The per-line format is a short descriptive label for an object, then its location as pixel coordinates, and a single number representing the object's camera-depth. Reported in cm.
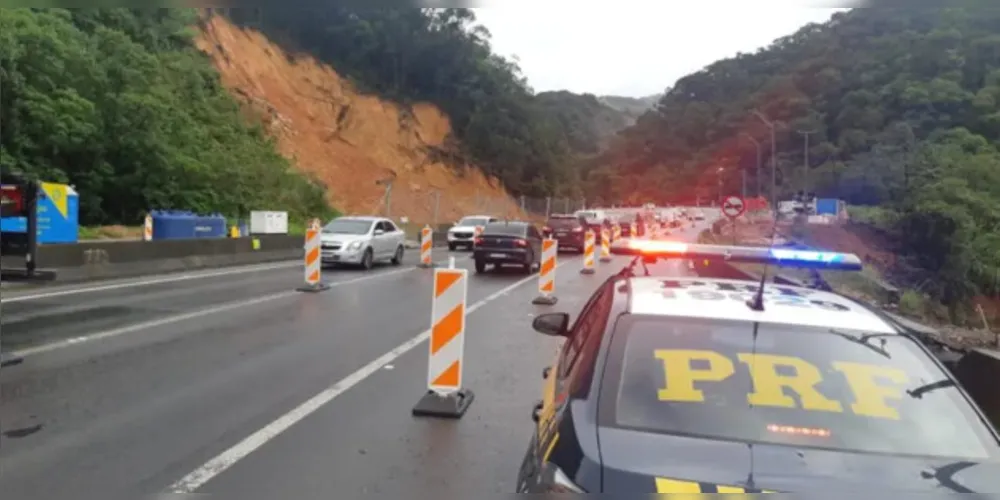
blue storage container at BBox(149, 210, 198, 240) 2739
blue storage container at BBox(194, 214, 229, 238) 2914
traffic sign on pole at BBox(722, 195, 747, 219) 2305
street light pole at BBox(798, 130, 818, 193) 5697
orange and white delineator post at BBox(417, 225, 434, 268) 2752
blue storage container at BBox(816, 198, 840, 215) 4748
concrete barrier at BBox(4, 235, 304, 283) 1942
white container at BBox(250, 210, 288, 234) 3525
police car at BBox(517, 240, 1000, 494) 295
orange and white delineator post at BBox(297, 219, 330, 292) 1847
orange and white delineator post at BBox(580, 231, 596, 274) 2684
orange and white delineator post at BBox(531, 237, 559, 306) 1803
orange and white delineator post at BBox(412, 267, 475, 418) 805
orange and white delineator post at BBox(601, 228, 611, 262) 3031
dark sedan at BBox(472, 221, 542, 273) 2580
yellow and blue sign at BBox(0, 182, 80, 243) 2159
